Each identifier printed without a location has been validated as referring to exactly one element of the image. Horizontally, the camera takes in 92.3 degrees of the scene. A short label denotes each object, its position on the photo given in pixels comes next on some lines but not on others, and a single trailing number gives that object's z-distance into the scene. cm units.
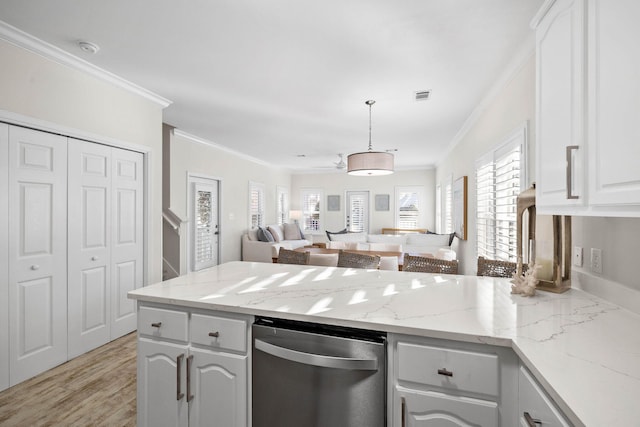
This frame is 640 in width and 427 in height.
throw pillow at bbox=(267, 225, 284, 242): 729
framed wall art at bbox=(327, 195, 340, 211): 909
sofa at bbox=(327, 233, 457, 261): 540
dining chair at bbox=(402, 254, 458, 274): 228
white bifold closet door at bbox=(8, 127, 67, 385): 225
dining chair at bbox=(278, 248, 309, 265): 266
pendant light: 404
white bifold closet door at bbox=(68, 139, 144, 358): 267
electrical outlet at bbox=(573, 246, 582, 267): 170
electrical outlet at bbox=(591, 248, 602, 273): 154
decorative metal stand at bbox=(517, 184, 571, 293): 161
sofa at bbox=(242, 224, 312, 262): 644
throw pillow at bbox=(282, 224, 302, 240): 805
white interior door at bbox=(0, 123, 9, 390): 217
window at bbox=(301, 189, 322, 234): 927
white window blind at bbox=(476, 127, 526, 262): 253
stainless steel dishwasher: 119
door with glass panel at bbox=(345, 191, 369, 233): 891
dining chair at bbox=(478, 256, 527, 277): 215
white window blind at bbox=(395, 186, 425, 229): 852
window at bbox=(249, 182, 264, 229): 719
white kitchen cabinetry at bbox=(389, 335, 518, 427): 105
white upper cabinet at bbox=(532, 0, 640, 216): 92
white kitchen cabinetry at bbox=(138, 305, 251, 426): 140
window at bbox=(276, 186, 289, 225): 867
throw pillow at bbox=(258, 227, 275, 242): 676
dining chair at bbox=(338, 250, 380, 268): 246
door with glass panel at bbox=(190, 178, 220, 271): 541
